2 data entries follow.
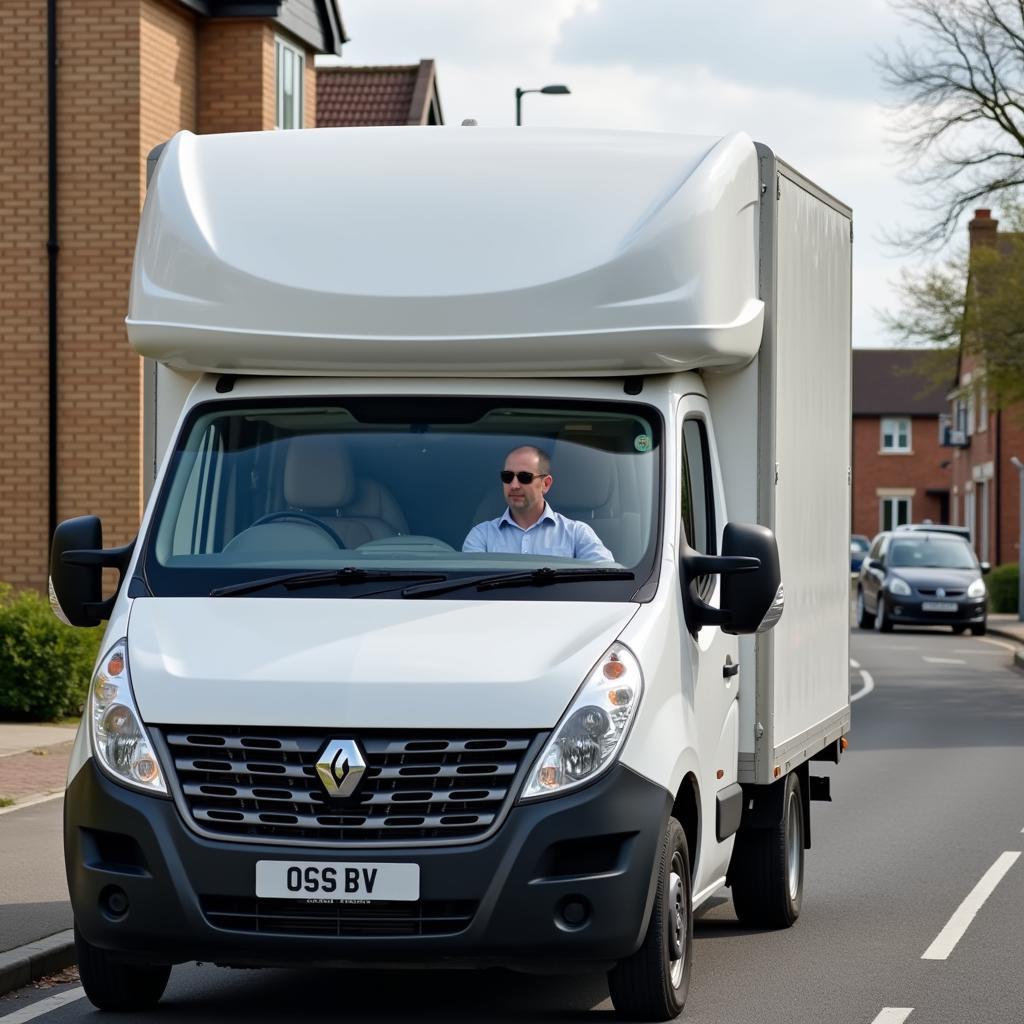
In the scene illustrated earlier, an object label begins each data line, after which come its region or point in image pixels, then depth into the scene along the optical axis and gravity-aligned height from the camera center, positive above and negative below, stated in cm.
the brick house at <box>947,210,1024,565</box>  6769 +26
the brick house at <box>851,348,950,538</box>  9650 +131
